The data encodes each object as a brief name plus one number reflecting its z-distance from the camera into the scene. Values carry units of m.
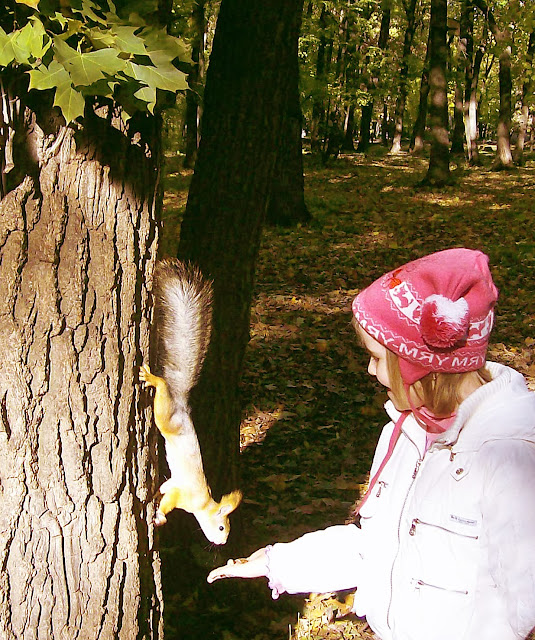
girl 1.58
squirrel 2.06
